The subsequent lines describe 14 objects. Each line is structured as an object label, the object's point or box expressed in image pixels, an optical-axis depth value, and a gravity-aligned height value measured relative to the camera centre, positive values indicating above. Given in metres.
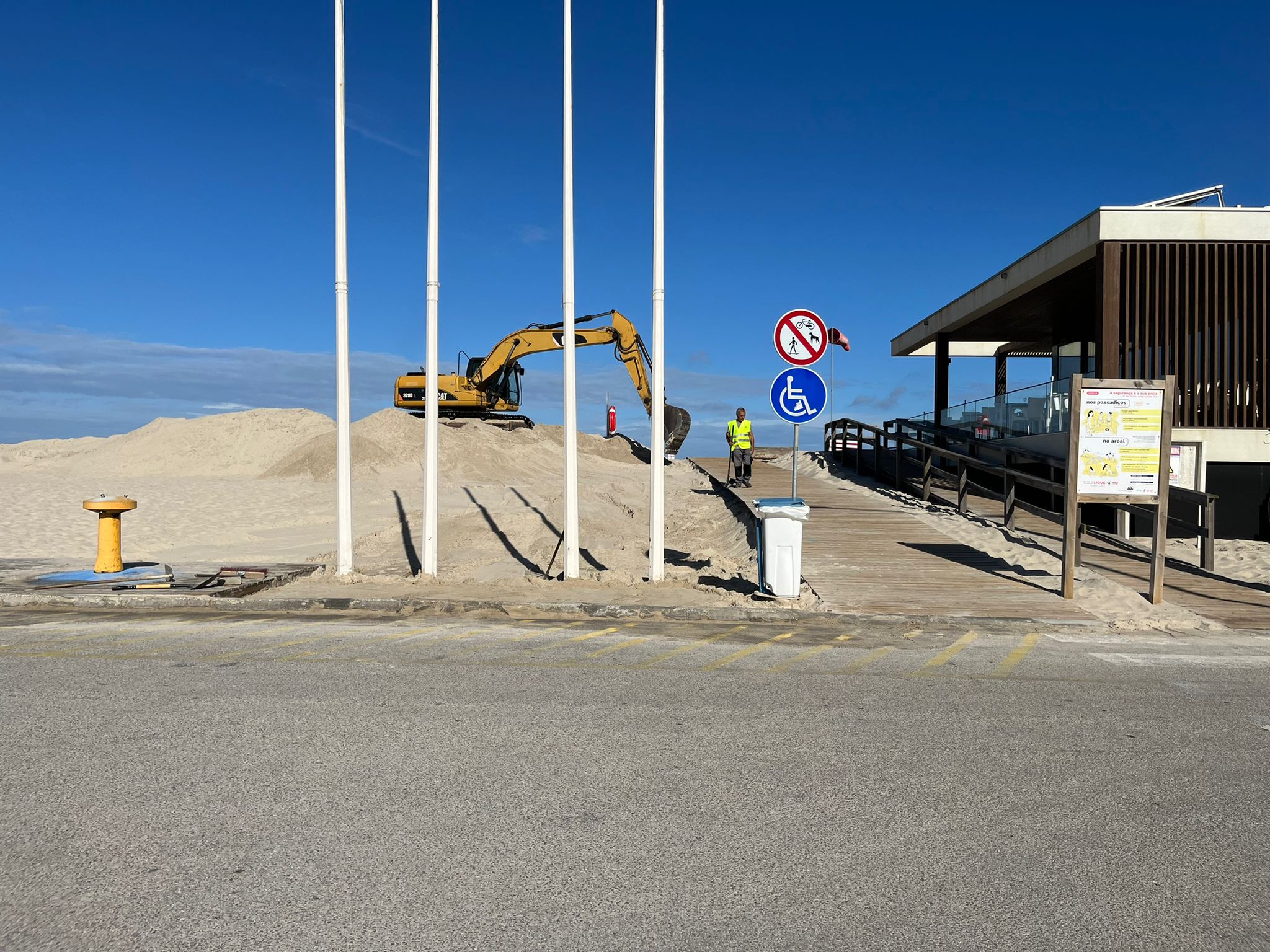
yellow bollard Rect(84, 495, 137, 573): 12.48 -0.92
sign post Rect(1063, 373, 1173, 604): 11.12 +0.19
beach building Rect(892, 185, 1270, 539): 17.72 +2.51
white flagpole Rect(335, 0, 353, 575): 12.70 +1.35
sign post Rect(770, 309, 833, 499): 11.35 +1.14
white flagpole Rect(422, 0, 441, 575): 12.80 +1.30
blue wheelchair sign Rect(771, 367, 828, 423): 11.34 +0.82
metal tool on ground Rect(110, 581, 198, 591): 11.82 -1.45
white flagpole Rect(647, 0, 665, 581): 12.30 +1.59
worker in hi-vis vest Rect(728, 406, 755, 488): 22.70 +0.48
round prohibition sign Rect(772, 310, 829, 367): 11.44 +1.49
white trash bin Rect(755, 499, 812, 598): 11.01 -0.92
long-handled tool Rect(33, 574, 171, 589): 12.00 -1.42
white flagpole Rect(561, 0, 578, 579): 12.63 +0.97
